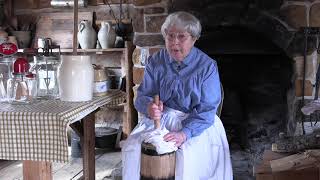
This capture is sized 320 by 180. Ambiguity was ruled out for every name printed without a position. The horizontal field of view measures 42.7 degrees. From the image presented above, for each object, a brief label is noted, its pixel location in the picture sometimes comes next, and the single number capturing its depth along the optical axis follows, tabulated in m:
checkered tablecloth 1.52
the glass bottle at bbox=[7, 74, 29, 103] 1.76
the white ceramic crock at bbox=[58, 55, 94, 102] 1.78
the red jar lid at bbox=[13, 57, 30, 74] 1.74
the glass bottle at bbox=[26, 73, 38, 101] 1.79
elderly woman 1.87
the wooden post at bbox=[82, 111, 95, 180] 2.37
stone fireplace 2.50
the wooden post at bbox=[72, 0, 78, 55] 1.86
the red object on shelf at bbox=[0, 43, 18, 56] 1.85
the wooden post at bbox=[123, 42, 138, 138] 3.34
